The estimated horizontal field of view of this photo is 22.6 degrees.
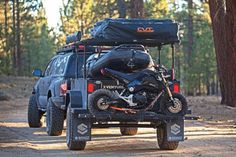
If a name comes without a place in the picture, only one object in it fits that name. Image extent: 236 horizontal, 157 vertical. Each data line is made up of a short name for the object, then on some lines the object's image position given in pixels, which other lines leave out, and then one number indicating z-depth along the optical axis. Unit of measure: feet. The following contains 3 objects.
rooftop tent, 40.24
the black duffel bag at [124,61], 37.17
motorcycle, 36.04
